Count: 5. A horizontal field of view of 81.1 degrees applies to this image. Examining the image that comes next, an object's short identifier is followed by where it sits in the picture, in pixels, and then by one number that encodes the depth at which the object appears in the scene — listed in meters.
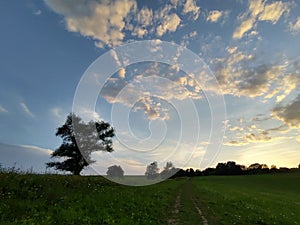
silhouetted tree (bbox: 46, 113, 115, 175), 30.96
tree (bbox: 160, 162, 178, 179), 88.61
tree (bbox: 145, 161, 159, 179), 75.55
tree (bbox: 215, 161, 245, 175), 120.30
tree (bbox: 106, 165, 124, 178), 52.09
